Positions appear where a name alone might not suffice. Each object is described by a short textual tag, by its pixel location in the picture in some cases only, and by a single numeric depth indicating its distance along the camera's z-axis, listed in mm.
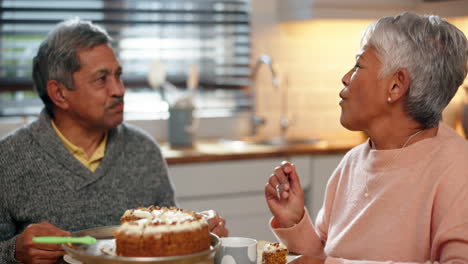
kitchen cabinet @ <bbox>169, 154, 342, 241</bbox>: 3174
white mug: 1562
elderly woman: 1614
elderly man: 2156
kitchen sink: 3770
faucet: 3736
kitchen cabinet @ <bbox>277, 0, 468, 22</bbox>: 3712
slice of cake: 1647
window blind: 3641
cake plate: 1391
